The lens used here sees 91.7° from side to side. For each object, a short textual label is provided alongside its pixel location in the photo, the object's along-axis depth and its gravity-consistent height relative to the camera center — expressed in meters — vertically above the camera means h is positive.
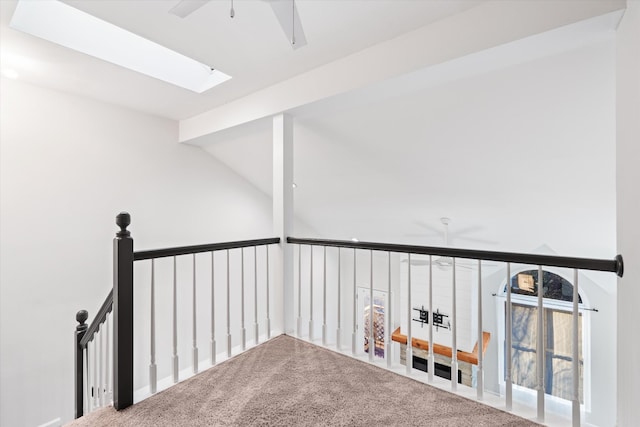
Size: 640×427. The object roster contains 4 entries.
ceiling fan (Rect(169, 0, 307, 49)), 1.38 +0.94
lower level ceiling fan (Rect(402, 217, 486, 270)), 4.77 -0.77
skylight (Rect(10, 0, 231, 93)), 2.14 +1.37
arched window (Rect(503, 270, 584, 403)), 4.74 -1.88
